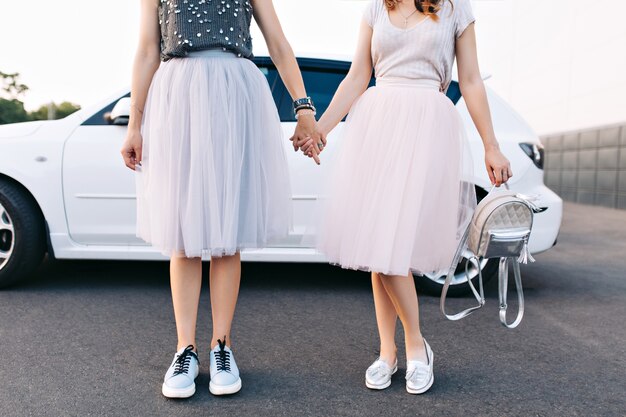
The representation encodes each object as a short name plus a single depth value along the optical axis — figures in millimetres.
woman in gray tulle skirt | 2027
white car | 3430
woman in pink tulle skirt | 2029
